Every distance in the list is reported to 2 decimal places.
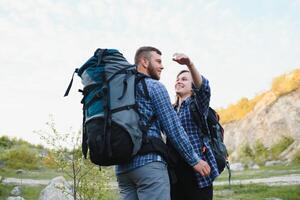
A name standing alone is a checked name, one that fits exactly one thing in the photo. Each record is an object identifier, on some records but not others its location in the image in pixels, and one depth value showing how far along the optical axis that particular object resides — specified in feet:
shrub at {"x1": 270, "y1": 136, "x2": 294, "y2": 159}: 101.45
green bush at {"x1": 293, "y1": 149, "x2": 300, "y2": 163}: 82.60
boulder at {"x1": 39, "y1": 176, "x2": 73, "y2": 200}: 27.18
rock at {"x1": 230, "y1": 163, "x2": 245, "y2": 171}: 84.99
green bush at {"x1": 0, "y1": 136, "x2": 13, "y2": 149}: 115.96
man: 8.39
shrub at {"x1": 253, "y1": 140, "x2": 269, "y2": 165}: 100.12
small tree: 21.17
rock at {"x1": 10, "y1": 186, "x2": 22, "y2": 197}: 41.70
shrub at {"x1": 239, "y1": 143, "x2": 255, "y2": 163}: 103.96
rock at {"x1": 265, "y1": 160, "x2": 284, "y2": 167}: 90.71
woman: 9.68
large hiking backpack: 8.14
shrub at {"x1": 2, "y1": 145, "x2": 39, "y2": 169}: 87.56
